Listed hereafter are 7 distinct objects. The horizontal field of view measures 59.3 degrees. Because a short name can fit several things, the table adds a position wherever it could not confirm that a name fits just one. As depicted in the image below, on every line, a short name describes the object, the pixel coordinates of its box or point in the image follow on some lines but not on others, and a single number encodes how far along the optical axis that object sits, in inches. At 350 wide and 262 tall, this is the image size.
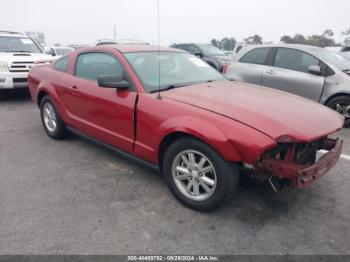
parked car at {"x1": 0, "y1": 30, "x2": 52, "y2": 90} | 291.7
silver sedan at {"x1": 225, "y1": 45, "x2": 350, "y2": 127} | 223.3
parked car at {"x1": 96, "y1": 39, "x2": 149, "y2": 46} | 593.1
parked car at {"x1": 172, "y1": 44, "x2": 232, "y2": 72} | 448.4
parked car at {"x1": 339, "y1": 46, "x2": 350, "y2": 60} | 464.8
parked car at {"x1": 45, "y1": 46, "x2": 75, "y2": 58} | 700.4
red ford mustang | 102.3
